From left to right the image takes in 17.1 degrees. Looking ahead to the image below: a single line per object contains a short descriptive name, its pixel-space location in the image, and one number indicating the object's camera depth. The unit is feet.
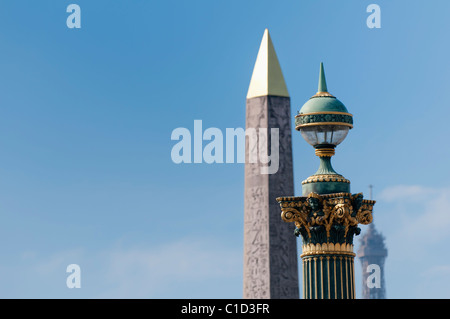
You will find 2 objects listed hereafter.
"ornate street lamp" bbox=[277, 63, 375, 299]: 76.59
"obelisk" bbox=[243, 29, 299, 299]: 229.45
